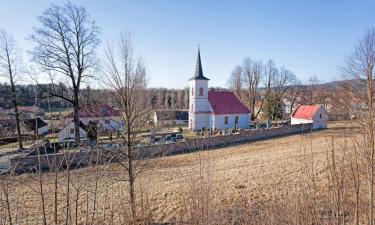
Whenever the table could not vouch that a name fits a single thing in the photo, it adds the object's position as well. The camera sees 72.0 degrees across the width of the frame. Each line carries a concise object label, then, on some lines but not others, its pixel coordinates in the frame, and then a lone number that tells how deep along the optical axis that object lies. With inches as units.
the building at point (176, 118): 1647.4
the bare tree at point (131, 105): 251.1
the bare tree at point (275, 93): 1628.9
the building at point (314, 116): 1280.8
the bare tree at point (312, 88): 2089.1
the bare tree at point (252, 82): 1723.7
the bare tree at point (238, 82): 1820.9
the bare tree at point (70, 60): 790.5
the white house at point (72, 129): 901.2
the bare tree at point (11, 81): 738.8
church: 1314.0
